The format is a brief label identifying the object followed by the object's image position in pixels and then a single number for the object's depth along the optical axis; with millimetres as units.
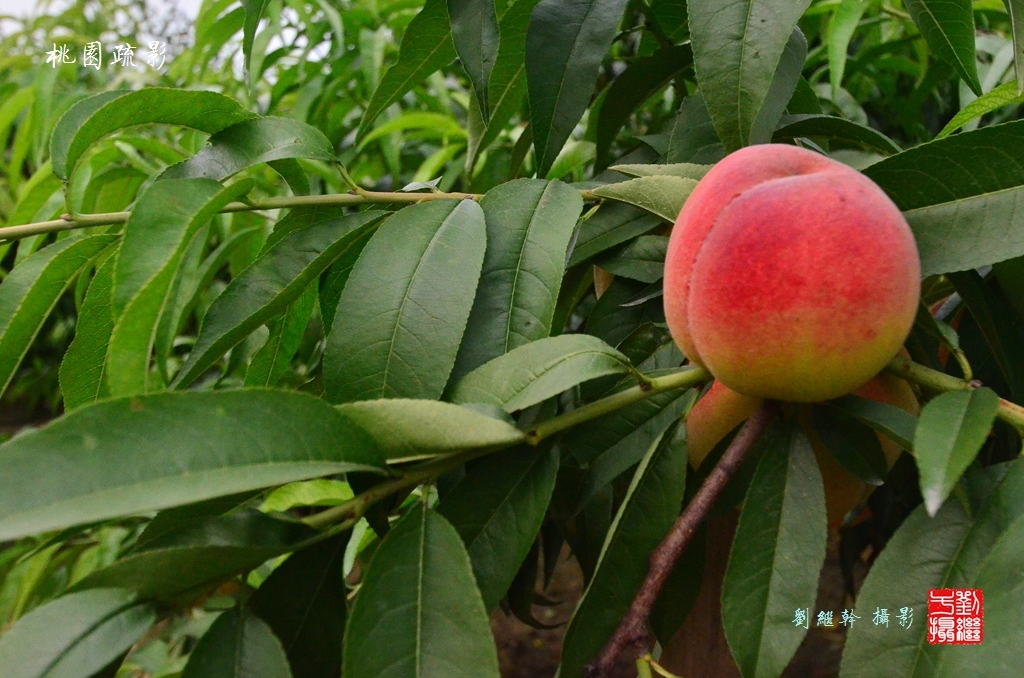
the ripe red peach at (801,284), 417
